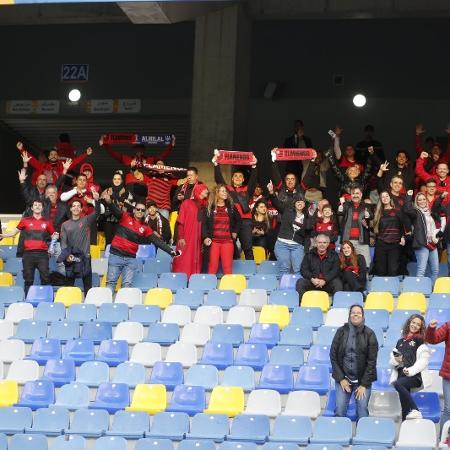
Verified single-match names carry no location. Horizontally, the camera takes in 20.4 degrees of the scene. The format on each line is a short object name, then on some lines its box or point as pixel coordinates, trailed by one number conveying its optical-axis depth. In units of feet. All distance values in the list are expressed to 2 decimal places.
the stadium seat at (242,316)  47.80
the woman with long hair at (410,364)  38.65
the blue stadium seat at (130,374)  43.55
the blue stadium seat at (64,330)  47.73
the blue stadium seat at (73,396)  42.06
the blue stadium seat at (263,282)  52.08
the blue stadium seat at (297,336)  45.11
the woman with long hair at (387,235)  51.16
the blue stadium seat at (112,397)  41.75
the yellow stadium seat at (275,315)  47.42
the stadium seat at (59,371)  44.09
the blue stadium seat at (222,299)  49.60
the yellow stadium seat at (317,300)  48.39
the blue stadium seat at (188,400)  41.22
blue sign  84.74
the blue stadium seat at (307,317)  46.60
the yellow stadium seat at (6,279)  55.62
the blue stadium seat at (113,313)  48.98
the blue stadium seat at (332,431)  37.78
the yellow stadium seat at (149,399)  41.52
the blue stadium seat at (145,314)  48.67
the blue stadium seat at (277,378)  42.04
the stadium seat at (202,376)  42.88
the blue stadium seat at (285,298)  49.06
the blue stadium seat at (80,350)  45.85
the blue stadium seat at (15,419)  40.06
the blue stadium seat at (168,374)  43.16
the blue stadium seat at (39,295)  52.08
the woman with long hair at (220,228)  53.21
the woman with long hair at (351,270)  49.37
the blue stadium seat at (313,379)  41.70
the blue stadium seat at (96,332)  47.29
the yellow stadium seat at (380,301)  47.88
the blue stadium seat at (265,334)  45.60
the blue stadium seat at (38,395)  42.52
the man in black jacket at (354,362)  39.09
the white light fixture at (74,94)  84.28
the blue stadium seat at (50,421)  39.81
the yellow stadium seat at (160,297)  50.83
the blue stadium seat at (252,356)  43.98
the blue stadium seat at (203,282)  52.01
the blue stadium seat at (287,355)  43.57
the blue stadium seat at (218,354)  44.32
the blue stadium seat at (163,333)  46.39
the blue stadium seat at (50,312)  49.67
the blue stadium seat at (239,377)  42.47
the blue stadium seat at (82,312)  49.16
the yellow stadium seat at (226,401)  40.96
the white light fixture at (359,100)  79.41
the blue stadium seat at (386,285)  49.78
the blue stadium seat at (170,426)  38.91
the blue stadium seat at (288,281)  51.44
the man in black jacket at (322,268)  49.01
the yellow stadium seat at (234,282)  51.96
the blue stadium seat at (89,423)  39.55
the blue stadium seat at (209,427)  38.52
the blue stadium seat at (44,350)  46.09
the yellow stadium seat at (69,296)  51.67
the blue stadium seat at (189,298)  50.11
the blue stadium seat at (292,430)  38.20
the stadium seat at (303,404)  40.29
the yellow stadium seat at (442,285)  49.24
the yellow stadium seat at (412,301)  47.44
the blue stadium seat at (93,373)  43.80
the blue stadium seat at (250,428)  38.45
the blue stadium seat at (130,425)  39.34
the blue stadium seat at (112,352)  45.37
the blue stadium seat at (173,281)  52.75
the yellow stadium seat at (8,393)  42.88
